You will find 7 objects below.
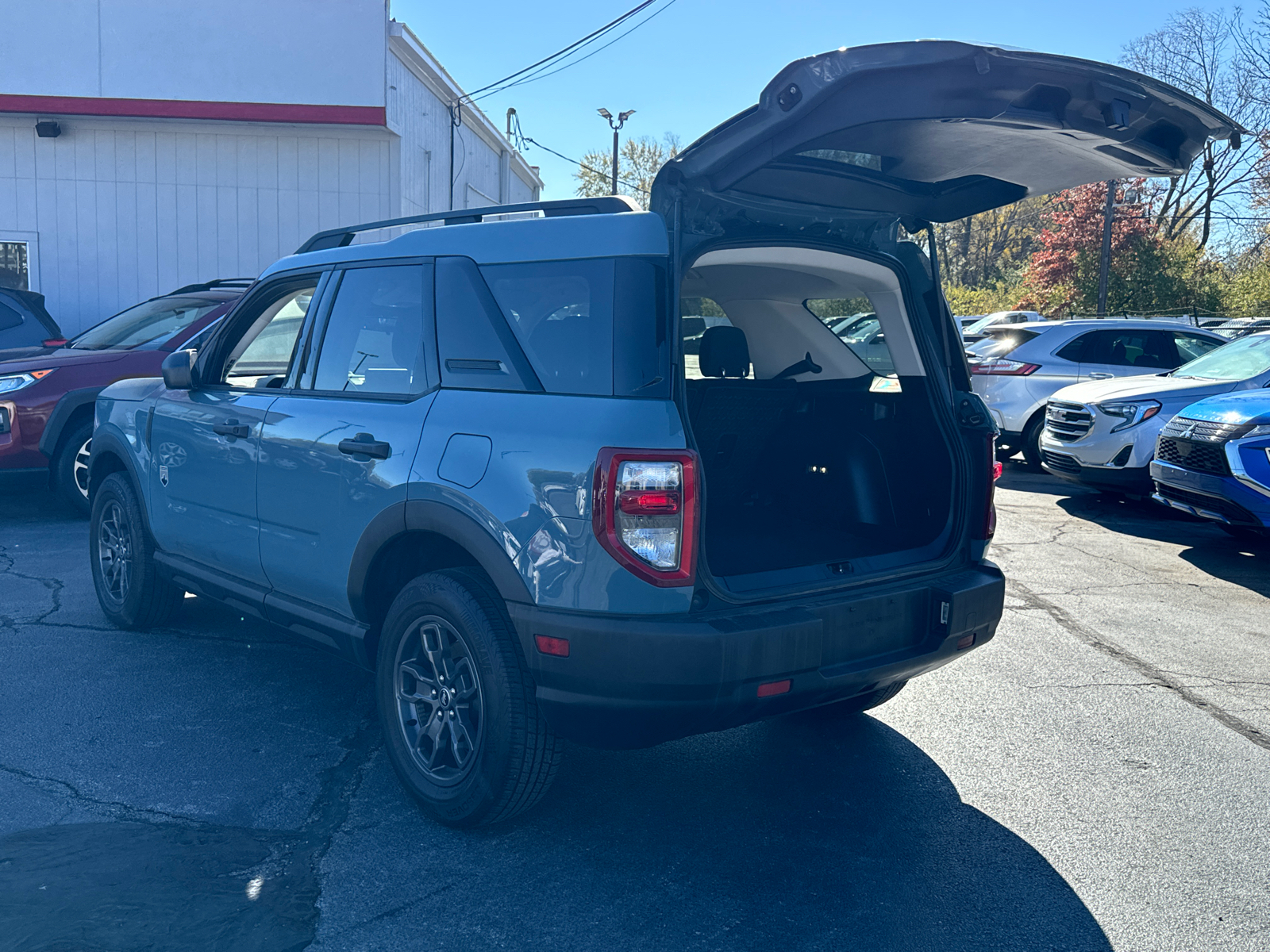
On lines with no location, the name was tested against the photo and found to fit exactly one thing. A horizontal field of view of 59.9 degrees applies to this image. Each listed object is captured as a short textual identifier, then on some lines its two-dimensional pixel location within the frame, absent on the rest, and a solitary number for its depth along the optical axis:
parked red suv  8.18
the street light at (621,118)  42.97
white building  14.03
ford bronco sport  3.06
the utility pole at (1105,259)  30.97
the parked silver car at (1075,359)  11.94
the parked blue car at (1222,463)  7.23
